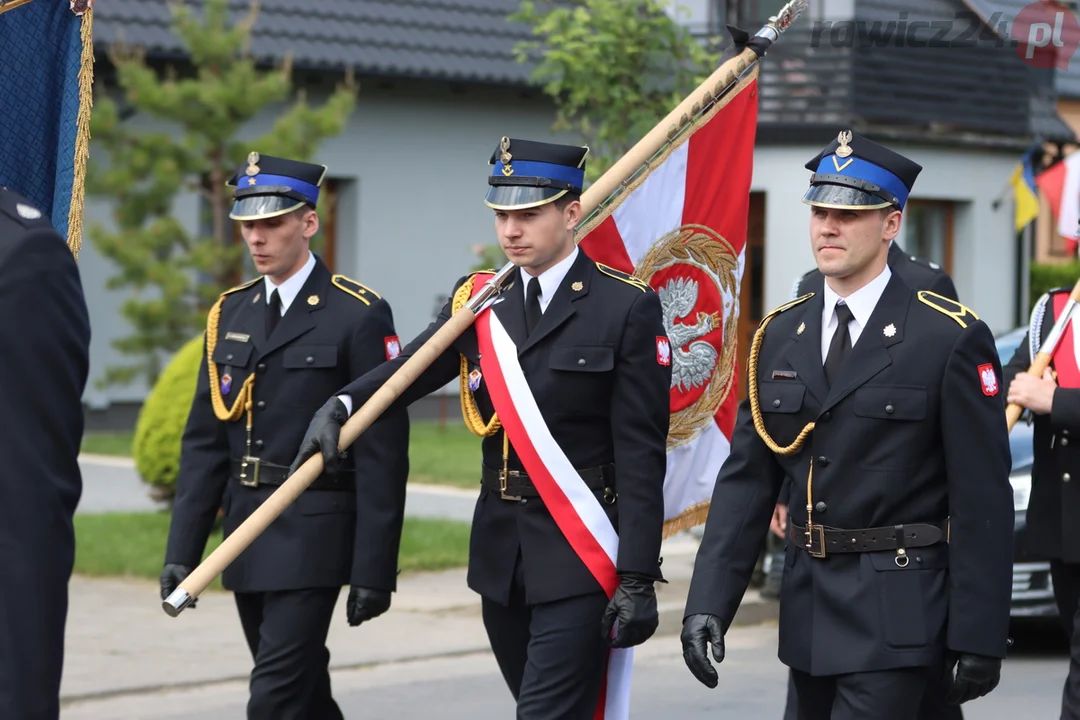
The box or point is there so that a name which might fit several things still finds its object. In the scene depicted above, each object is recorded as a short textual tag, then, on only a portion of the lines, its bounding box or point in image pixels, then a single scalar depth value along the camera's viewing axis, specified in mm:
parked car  17109
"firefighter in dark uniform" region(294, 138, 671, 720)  9695
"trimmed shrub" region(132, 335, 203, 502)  21578
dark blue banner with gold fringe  6754
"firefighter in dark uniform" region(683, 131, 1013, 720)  8508
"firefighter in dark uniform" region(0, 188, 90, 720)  5035
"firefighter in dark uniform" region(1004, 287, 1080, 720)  11984
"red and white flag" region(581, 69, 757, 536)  11984
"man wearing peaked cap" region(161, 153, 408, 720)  10977
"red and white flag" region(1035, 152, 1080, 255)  32375
